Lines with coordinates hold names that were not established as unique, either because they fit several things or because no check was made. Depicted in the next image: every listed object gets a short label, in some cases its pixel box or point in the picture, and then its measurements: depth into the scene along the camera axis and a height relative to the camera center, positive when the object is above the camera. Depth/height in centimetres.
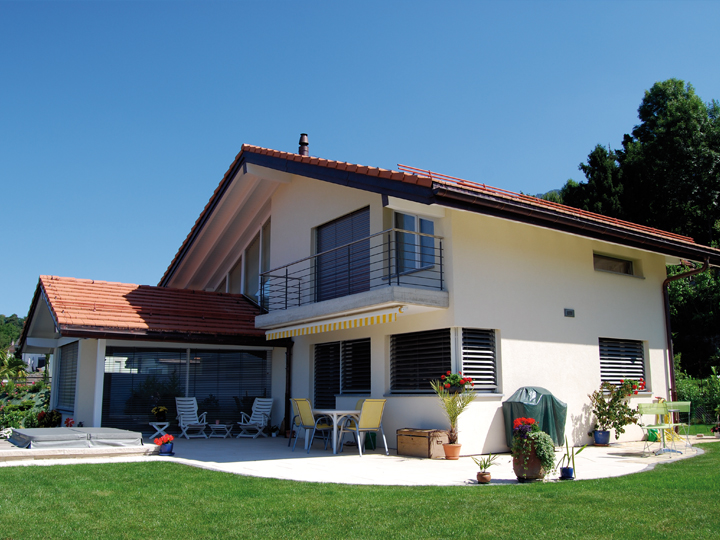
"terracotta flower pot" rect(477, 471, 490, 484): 959 -147
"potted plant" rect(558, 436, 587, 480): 975 -141
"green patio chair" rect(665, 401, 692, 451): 1349 -54
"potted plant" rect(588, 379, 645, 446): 1576 -76
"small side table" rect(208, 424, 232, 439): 1809 -148
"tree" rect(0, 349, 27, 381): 3812 +74
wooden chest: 1341 -134
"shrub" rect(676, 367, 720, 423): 2081 -52
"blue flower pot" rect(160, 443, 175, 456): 1340 -145
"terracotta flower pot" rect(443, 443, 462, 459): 1321 -146
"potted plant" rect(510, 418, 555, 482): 953 -112
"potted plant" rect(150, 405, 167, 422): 1767 -90
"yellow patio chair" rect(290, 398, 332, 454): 1451 -84
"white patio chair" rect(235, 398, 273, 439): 1894 -114
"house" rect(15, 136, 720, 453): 1438 +178
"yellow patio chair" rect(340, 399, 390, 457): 1380 -84
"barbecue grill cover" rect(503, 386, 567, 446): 1396 -65
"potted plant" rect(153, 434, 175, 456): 1339 -137
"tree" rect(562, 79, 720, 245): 3422 +1187
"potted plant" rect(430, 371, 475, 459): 1349 -37
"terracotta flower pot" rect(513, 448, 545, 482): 956 -131
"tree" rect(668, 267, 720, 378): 2991 +286
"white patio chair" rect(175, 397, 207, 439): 1783 -102
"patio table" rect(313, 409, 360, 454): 1389 -74
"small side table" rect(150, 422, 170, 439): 1695 -128
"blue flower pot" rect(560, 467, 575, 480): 974 -142
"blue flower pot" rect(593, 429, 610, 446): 1571 -141
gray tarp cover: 1308 -123
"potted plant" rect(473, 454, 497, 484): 959 -144
